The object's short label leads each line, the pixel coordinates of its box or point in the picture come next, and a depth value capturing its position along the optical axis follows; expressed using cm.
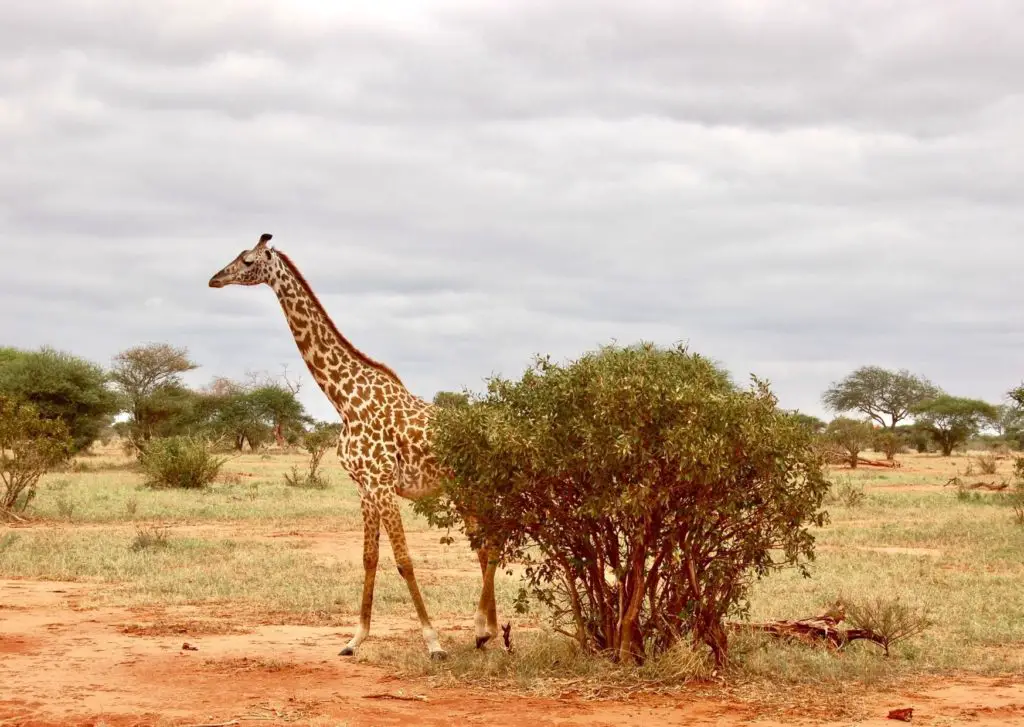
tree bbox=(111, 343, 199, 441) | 4581
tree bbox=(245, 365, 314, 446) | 5616
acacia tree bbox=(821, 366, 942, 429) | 7194
